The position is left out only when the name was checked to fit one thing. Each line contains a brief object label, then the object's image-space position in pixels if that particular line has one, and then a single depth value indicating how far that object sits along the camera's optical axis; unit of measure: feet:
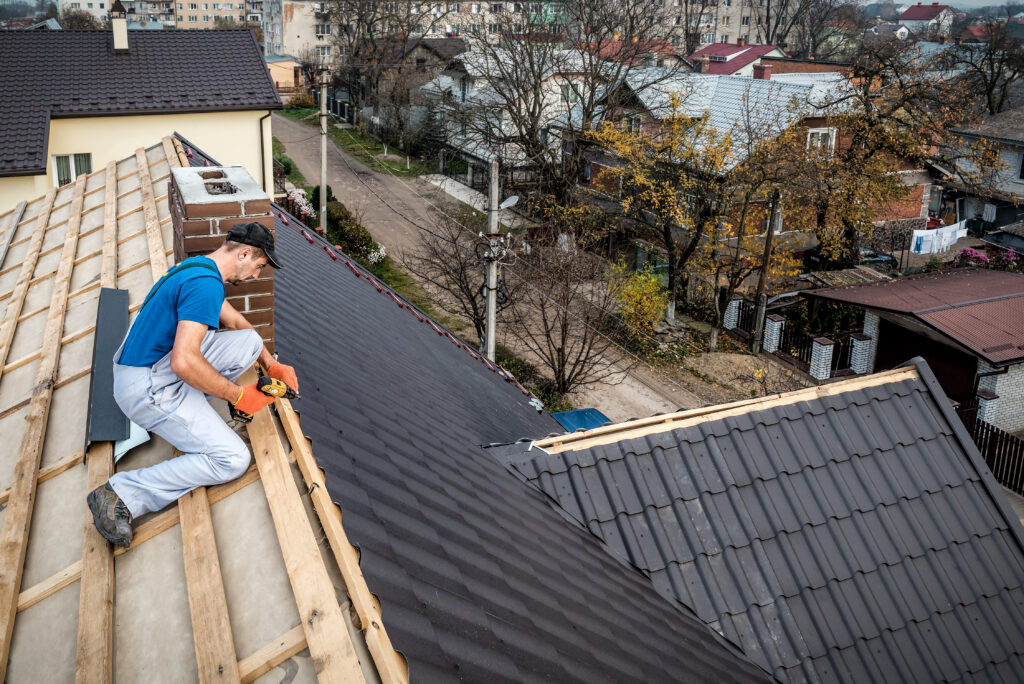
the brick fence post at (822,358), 77.00
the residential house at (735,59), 188.83
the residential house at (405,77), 163.53
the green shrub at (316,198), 118.01
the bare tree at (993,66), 163.63
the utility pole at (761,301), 83.20
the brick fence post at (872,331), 77.30
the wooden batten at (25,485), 11.39
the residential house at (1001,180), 128.88
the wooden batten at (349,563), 9.62
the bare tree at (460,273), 74.64
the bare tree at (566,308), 68.28
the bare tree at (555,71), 108.68
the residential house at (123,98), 67.51
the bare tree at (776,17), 282.15
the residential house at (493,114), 112.37
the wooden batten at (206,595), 9.84
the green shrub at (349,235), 102.73
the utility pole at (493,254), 53.31
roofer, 12.31
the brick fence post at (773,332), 82.94
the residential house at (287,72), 211.82
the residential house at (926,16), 383.92
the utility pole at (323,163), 94.06
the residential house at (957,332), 66.49
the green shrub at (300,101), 201.57
